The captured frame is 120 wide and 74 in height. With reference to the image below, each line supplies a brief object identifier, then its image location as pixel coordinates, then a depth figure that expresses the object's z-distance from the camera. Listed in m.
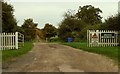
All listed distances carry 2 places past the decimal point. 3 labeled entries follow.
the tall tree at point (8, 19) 17.13
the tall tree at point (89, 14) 52.18
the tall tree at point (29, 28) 43.65
